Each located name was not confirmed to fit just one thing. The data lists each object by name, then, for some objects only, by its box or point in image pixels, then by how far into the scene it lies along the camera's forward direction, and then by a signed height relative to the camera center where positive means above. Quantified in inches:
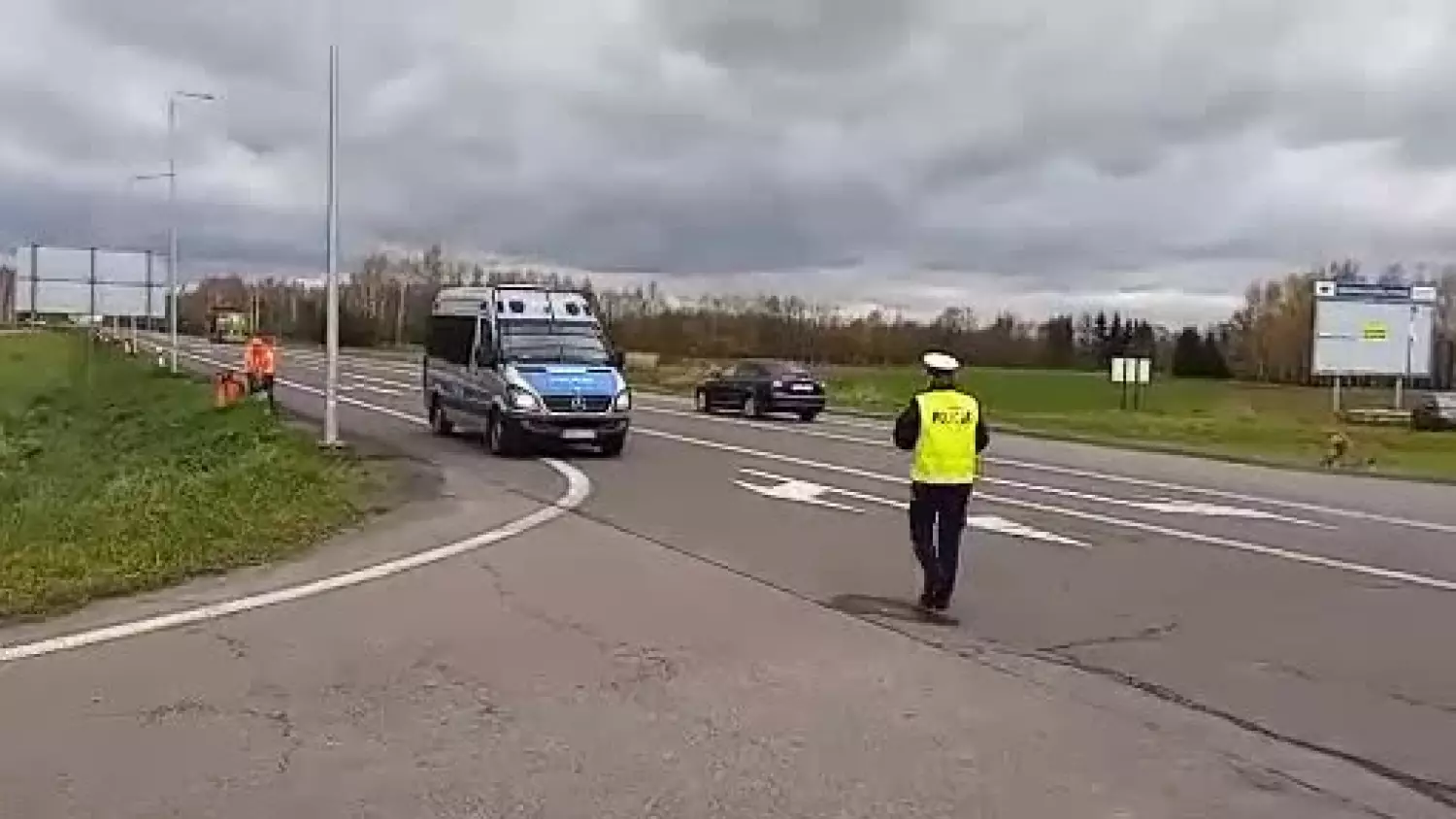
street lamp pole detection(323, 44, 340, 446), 971.3 -25.2
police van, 964.6 -35.3
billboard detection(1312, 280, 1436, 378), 2268.7 +25.2
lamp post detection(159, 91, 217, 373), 2342.5 -4.9
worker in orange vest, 1408.7 -53.9
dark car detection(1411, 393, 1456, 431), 2301.9 -92.8
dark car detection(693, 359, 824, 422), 1686.8 -70.4
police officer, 429.1 -39.5
